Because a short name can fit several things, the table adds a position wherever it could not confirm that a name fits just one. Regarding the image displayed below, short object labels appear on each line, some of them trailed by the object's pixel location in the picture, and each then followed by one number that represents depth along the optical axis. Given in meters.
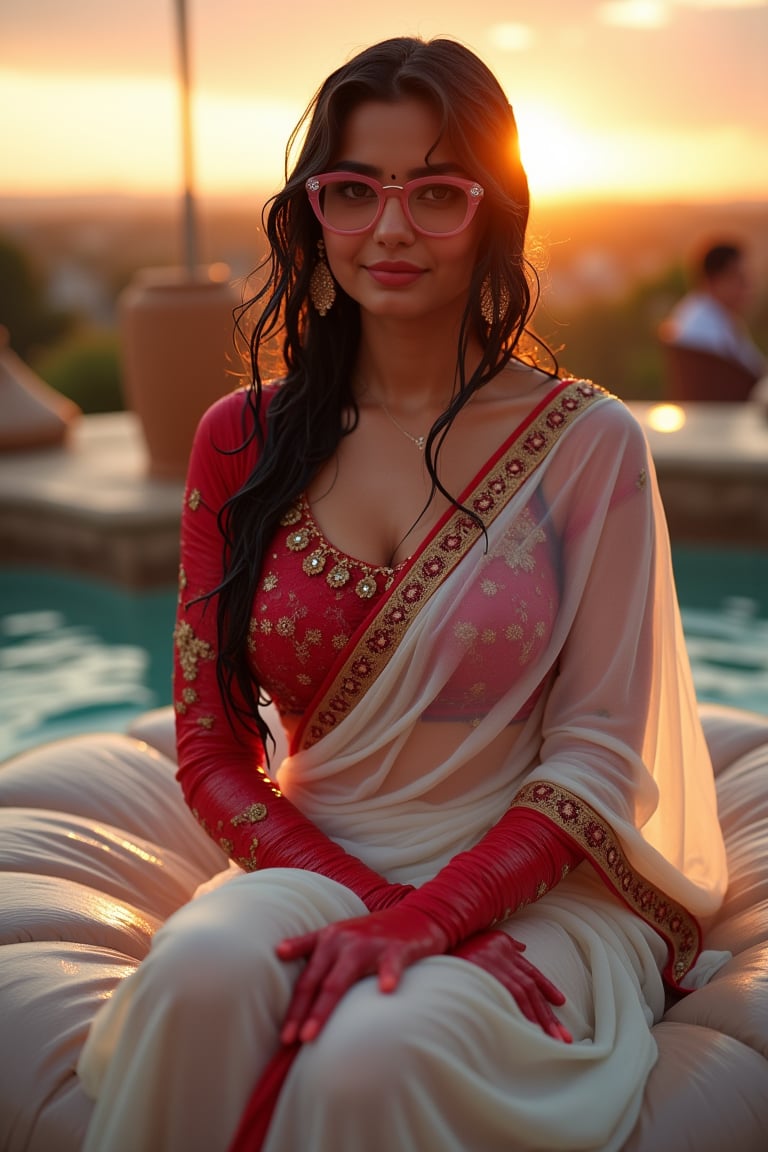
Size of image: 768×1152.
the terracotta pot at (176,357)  6.95
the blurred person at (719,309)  8.62
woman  1.76
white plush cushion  1.66
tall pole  7.30
